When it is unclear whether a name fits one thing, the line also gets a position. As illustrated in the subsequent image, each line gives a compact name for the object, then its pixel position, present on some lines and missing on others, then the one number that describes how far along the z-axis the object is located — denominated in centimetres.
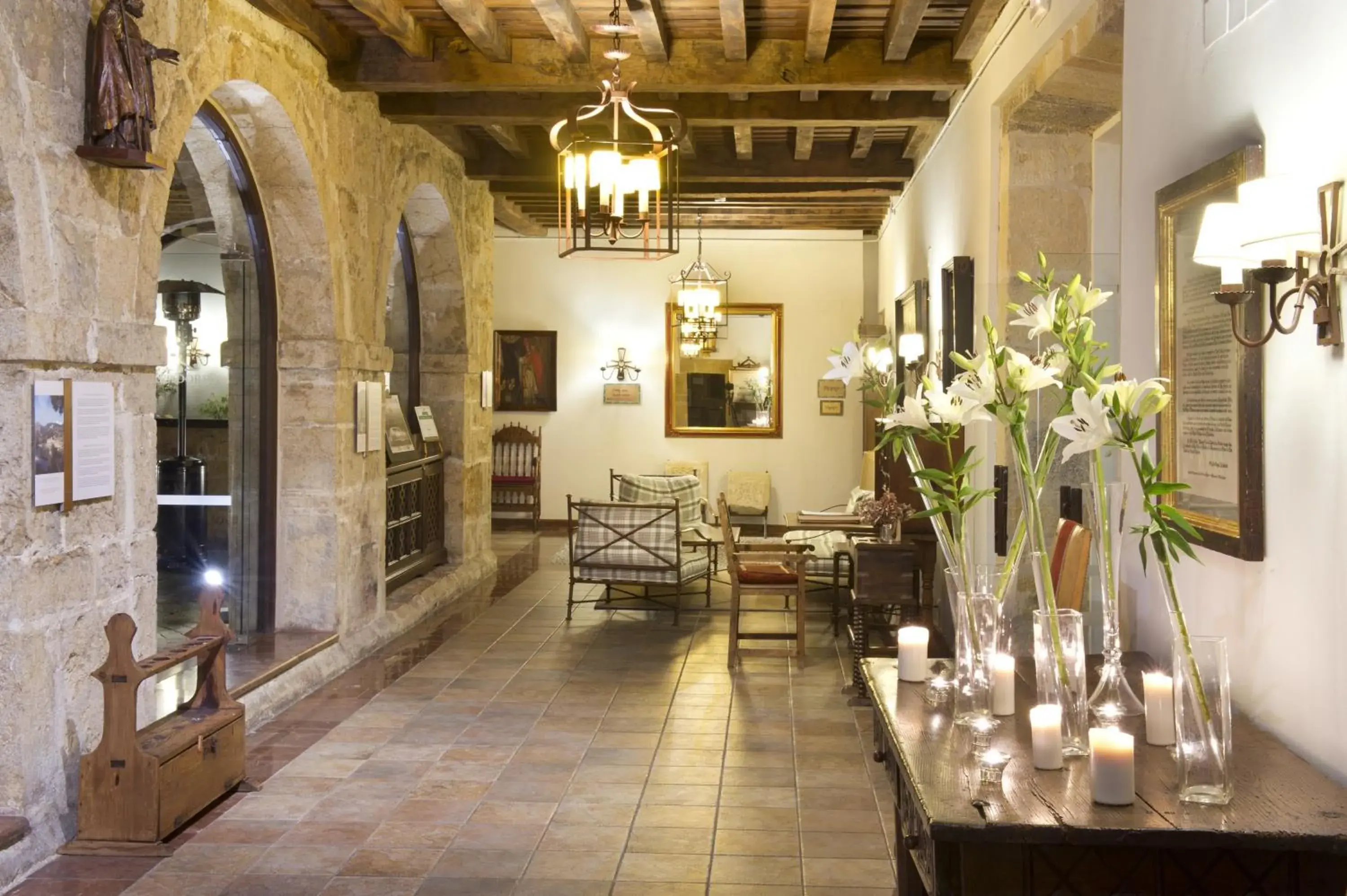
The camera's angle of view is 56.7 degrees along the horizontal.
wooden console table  206
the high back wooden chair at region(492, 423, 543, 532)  1316
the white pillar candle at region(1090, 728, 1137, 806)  216
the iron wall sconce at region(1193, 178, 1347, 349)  242
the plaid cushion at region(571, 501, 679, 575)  781
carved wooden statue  385
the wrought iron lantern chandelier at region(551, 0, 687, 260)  497
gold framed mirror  1312
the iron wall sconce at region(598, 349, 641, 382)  1323
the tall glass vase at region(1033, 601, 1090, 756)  246
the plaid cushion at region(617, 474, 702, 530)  903
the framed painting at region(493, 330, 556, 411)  1329
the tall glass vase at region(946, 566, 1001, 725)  271
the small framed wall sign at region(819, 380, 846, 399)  1279
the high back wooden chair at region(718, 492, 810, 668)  671
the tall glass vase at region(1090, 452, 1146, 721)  256
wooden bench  382
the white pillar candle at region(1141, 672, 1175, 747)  251
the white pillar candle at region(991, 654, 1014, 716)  276
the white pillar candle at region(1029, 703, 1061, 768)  237
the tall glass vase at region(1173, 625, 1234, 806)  215
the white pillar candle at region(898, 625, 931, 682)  310
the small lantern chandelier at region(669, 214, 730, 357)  1170
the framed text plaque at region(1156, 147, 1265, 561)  284
